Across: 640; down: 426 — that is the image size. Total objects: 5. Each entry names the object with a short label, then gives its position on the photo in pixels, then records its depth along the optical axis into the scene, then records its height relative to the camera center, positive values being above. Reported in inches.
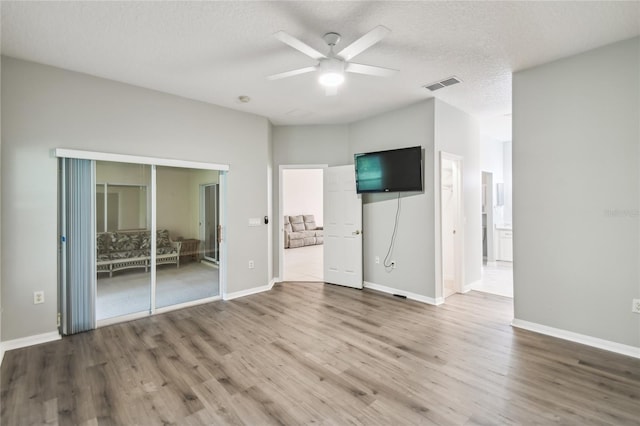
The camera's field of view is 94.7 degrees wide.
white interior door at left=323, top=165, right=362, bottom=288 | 196.1 -10.7
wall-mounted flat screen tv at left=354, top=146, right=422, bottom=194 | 165.5 +24.8
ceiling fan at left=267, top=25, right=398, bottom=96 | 89.2 +49.4
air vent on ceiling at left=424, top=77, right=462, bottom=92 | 138.0 +62.0
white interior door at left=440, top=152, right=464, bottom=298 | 179.2 -9.4
